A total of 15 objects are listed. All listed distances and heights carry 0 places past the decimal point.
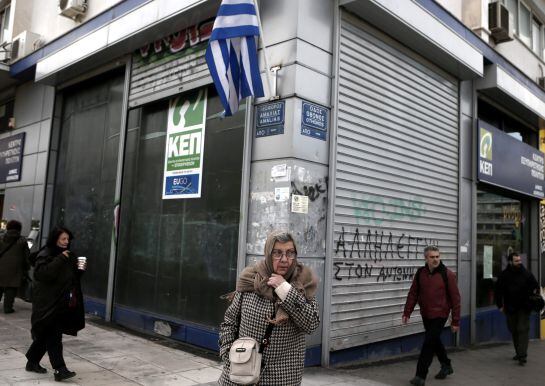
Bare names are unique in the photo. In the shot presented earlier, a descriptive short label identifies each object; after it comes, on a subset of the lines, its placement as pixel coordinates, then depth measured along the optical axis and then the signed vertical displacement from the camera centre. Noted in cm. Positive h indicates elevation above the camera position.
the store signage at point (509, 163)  999 +200
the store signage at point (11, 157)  1216 +177
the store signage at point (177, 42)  753 +312
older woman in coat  283 -38
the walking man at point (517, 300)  832 -76
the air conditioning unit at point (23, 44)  1209 +445
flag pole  608 +225
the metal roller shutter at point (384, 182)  677 +102
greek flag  602 +226
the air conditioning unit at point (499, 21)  1045 +484
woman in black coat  511 -70
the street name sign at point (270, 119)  618 +154
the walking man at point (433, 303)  608 -65
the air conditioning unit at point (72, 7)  1052 +470
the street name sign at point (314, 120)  619 +155
